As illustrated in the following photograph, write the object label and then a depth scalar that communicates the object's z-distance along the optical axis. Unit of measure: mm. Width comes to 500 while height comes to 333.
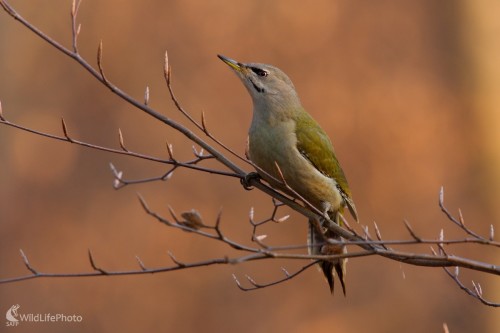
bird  10852
